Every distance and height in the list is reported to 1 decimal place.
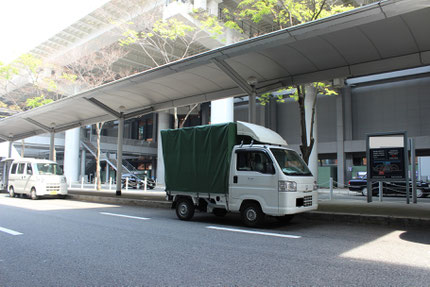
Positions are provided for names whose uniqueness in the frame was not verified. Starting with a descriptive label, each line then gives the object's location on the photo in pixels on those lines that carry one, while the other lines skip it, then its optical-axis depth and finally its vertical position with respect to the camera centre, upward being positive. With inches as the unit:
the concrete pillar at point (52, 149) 898.3 +44.2
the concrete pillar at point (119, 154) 675.3 +24.8
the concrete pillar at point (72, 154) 1373.0 +47.6
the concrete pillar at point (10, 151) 1069.1 +44.3
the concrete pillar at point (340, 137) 1342.3 +129.7
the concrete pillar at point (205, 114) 1688.0 +270.5
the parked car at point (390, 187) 735.4 -41.0
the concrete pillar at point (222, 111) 1098.1 +186.7
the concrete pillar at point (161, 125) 1567.4 +209.0
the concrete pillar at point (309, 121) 1126.0 +166.2
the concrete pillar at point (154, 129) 1951.3 +219.8
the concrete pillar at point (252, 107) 477.9 +88.4
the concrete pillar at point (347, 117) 1360.7 +210.7
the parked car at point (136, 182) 1166.5 -56.4
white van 661.3 -28.1
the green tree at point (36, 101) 981.8 +191.0
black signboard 510.3 +9.7
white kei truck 317.4 -6.5
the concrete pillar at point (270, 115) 1566.7 +249.1
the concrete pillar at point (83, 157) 1517.0 +40.0
